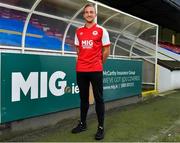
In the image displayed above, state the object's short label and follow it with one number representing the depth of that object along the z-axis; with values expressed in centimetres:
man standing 294
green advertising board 286
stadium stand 360
